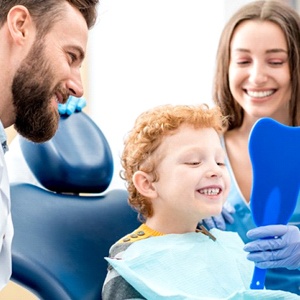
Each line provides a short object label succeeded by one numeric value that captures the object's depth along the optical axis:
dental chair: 1.72
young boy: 1.67
